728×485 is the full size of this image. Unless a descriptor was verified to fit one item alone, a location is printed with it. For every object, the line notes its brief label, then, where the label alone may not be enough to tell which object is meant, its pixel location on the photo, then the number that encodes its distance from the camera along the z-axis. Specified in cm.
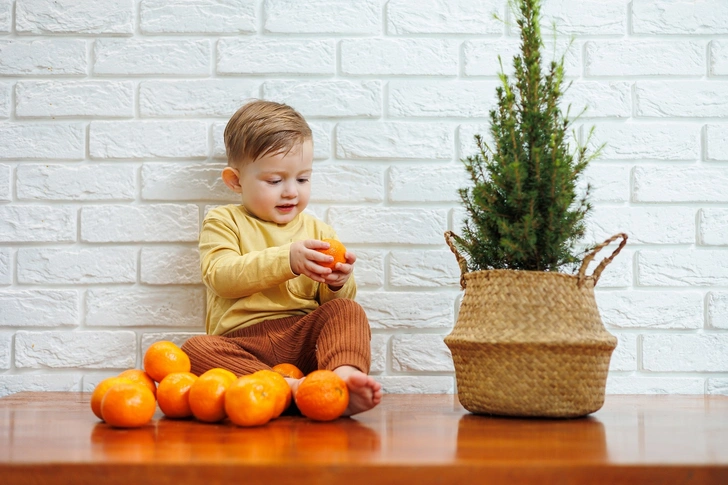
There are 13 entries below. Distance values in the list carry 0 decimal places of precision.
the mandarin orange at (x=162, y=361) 157
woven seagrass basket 146
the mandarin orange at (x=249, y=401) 135
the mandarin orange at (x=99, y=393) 143
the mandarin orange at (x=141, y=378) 154
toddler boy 169
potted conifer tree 147
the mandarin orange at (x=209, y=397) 140
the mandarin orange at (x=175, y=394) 145
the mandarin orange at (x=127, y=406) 134
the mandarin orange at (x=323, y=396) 140
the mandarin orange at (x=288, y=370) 165
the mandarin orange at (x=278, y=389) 142
